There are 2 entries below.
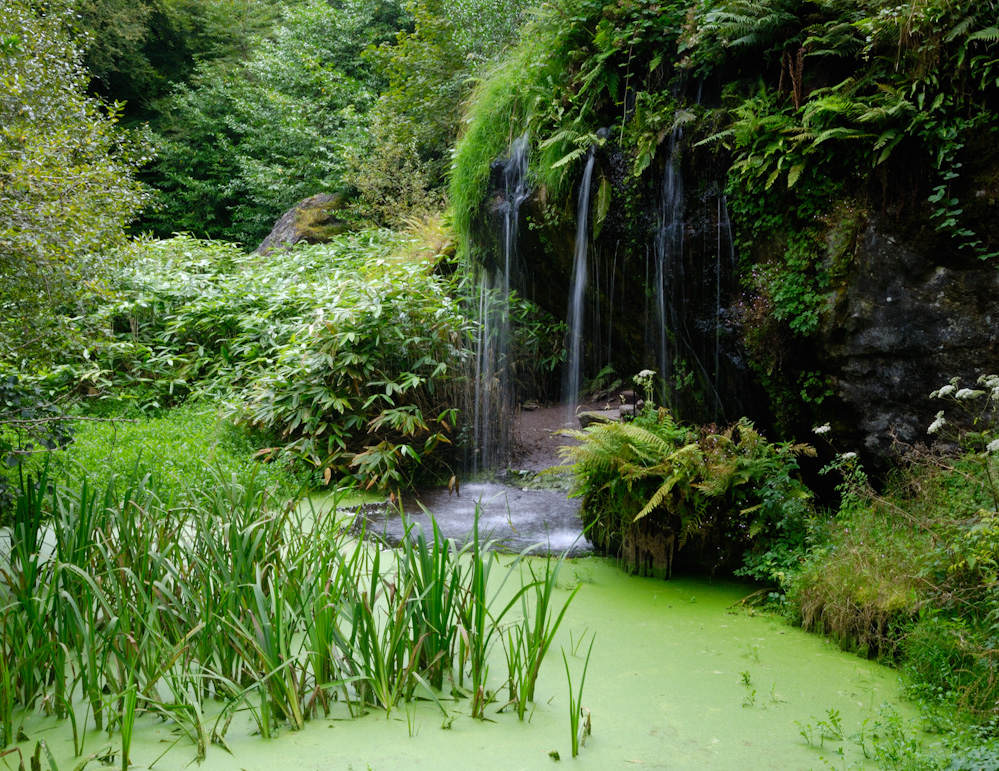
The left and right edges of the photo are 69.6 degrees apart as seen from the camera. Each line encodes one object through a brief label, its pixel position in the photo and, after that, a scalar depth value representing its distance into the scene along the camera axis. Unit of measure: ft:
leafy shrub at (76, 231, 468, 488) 20.61
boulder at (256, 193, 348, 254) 39.32
